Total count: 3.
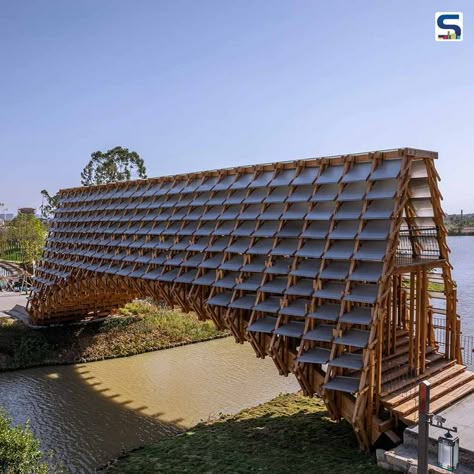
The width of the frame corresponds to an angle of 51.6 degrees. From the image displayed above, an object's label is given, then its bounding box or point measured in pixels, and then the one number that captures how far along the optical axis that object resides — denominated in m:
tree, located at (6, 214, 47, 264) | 46.12
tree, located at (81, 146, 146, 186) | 52.66
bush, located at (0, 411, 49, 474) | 8.52
